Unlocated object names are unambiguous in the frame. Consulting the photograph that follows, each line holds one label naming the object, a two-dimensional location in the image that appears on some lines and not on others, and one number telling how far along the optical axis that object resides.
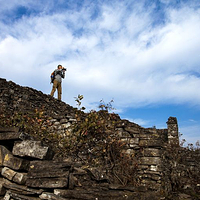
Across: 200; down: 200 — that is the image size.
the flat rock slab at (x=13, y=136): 3.67
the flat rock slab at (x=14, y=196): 3.03
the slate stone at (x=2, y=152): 3.60
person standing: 11.01
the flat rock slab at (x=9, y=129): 3.91
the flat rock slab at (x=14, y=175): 3.25
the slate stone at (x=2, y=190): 3.27
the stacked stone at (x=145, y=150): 4.38
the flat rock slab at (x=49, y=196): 2.83
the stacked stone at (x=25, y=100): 8.19
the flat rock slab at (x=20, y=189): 3.02
